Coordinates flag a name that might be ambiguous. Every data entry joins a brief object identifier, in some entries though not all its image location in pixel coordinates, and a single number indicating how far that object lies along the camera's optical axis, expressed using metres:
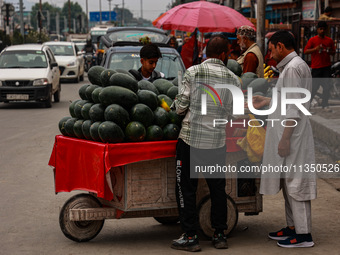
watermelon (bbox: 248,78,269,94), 6.51
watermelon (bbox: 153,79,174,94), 6.50
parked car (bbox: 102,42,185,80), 11.87
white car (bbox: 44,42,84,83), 29.50
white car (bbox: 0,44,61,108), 18.88
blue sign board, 118.06
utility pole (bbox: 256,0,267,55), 15.97
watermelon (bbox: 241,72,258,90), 6.62
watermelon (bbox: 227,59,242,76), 7.03
